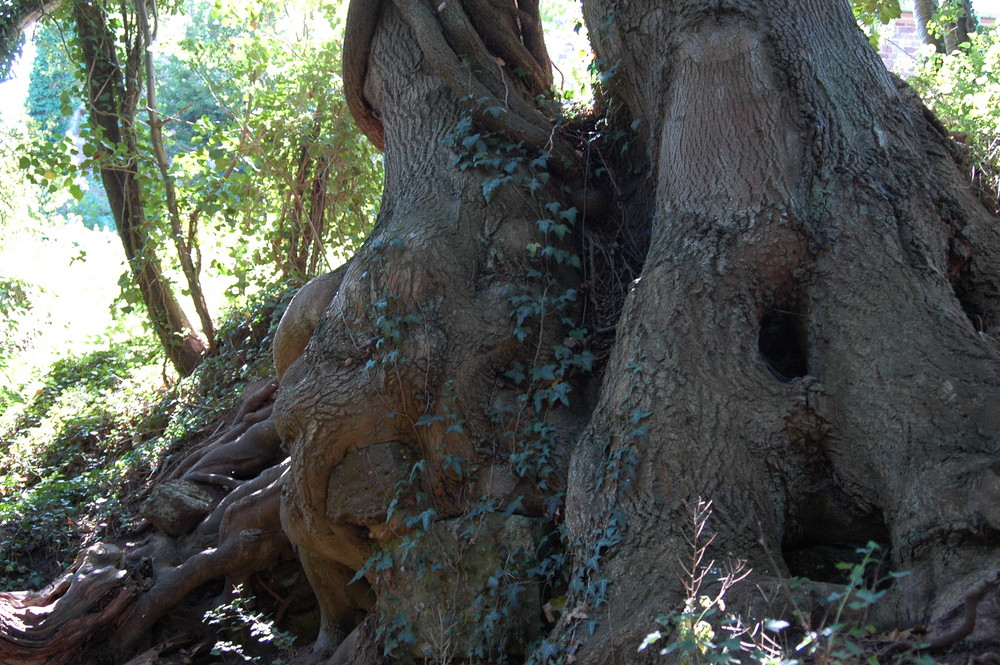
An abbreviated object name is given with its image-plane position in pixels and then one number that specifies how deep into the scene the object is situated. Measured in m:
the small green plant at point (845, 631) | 2.44
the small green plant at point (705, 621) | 2.71
